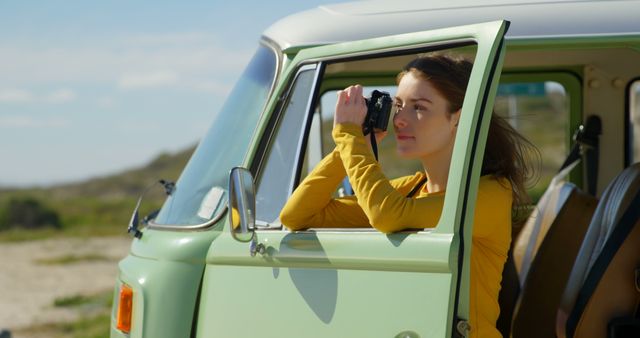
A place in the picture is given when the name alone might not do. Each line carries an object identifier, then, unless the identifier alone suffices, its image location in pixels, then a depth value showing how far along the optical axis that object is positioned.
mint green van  3.09
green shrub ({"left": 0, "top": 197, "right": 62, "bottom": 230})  37.88
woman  3.25
